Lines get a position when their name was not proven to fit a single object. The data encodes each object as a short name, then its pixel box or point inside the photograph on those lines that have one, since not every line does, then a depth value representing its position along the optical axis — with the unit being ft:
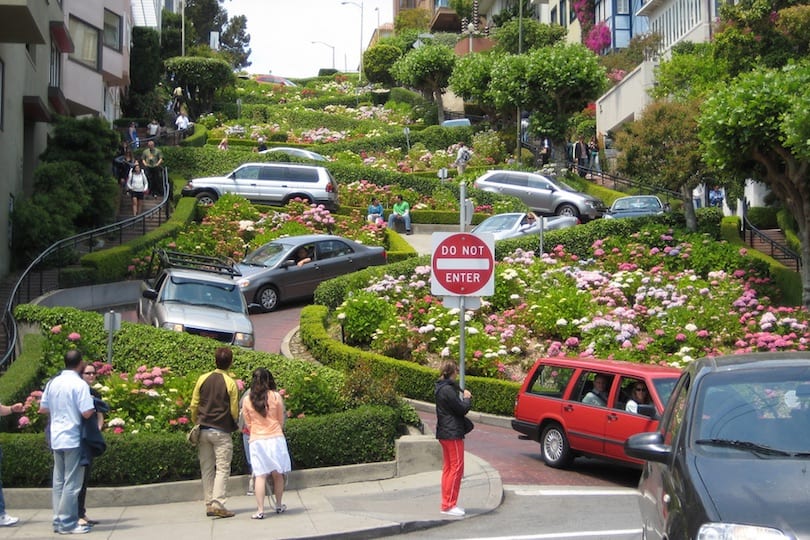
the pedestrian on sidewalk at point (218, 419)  38.52
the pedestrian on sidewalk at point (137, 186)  110.32
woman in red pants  39.01
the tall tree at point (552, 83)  164.76
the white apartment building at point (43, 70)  77.77
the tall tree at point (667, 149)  101.60
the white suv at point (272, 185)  120.57
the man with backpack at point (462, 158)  161.92
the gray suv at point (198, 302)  65.26
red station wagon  47.55
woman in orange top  38.29
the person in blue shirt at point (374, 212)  117.75
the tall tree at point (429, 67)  238.89
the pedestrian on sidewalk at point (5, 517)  36.31
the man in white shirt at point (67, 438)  35.73
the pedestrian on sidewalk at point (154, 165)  122.21
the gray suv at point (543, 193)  129.59
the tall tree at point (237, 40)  454.11
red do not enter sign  44.91
